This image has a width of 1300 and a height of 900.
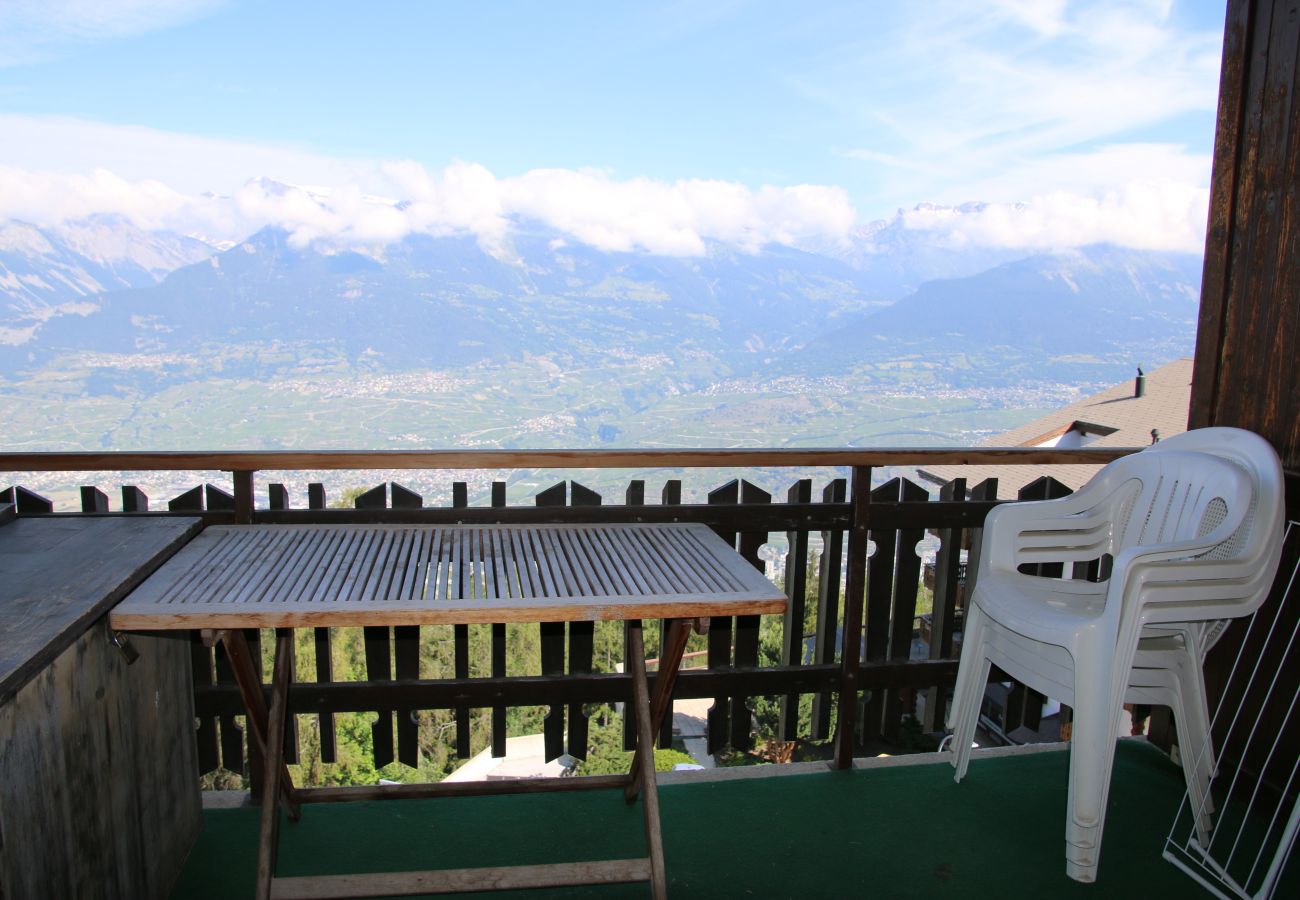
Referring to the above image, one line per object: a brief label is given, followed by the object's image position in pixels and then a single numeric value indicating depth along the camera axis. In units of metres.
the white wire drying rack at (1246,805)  2.30
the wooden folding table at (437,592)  1.74
